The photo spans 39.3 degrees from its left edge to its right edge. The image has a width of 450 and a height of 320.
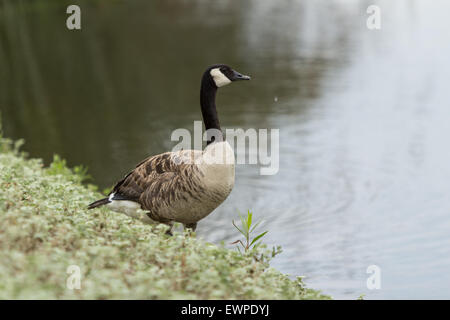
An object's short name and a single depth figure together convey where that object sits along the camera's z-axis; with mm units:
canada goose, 7074
